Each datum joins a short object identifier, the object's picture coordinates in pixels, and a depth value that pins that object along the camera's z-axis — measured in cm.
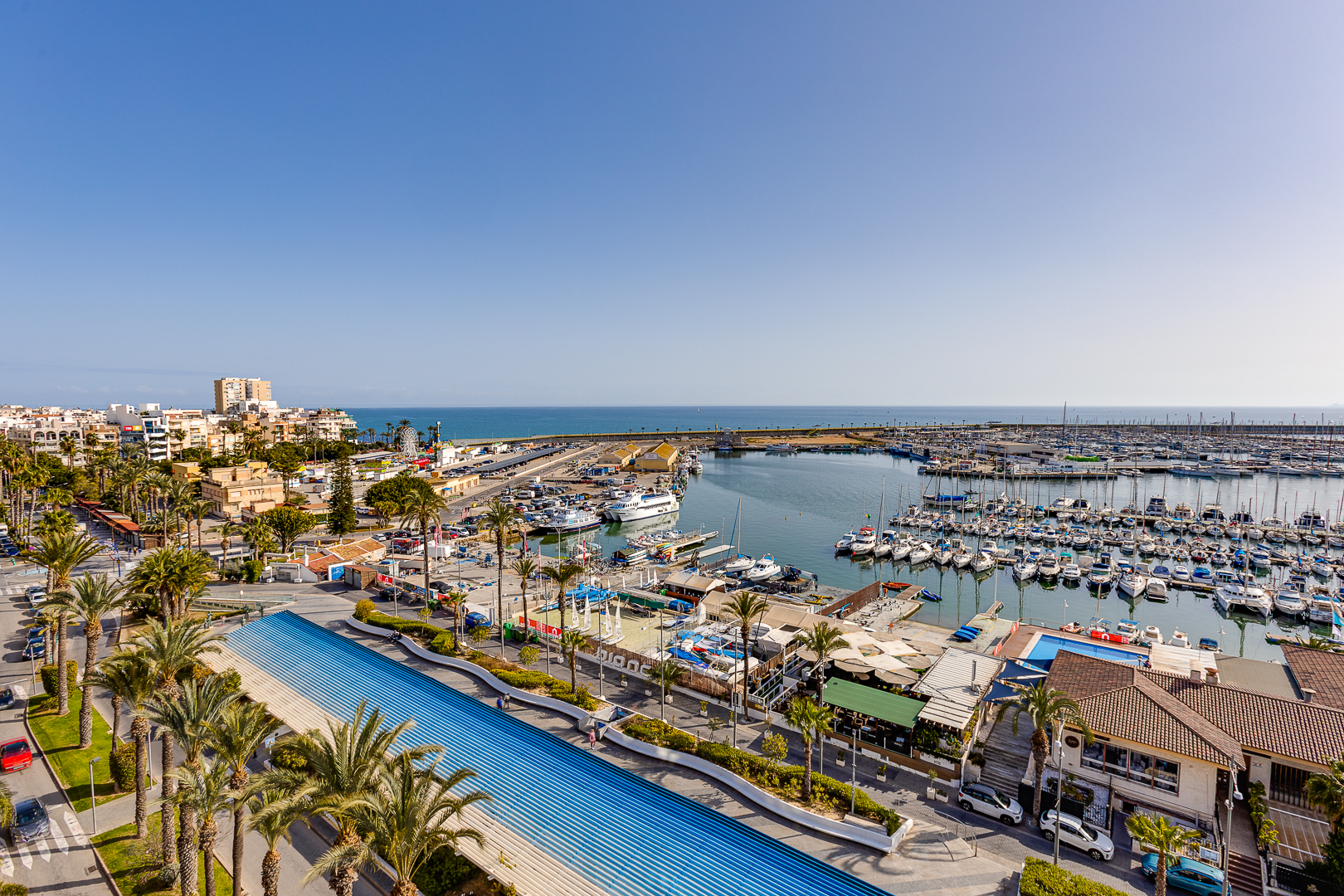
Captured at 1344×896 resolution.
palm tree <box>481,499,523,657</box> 4208
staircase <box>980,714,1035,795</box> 2417
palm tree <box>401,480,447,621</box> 4735
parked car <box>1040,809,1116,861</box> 1998
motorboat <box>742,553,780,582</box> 6003
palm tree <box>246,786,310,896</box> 1413
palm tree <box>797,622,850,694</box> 2812
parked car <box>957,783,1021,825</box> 2173
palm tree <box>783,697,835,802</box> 2289
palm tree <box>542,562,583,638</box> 3531
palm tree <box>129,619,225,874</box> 2125
